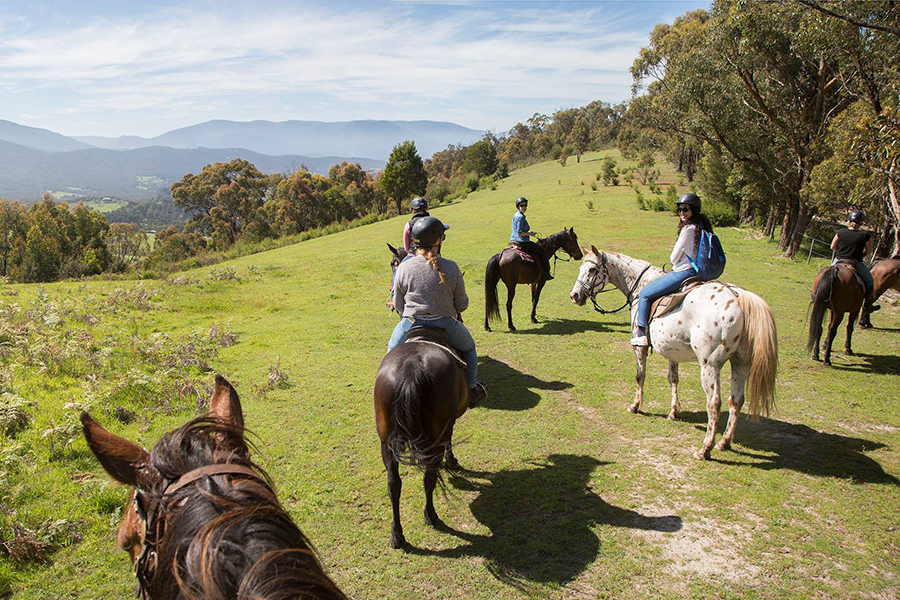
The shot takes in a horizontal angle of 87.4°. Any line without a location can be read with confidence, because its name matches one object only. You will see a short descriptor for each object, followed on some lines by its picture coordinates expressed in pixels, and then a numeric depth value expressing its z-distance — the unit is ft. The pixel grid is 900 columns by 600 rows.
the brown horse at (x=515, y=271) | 34.76
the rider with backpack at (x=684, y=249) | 19.52
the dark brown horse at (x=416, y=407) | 12.76
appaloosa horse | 17.03
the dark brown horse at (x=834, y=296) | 27.68
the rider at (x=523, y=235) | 37.88
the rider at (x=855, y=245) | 27.89
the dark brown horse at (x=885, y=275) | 32.42
